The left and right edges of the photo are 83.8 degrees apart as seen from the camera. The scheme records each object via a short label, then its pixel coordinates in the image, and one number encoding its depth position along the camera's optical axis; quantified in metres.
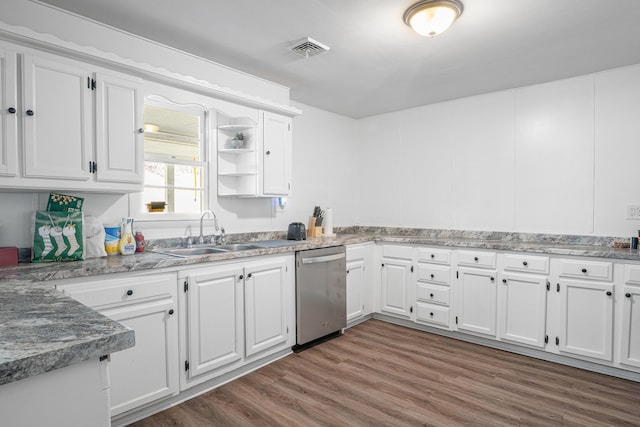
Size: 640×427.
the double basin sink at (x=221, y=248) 2.79
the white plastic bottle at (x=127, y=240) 2.48
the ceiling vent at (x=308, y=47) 2.57
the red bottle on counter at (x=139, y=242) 2.63
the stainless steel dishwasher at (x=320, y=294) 3.18
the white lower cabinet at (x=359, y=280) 3.79
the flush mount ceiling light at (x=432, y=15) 2.08
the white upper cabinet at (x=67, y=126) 1.93
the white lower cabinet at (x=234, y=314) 2.39
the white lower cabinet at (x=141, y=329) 1.97
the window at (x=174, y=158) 2.86
